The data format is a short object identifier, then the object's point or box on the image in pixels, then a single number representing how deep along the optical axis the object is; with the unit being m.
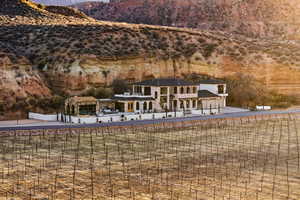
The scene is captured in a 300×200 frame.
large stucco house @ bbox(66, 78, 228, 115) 44.66
